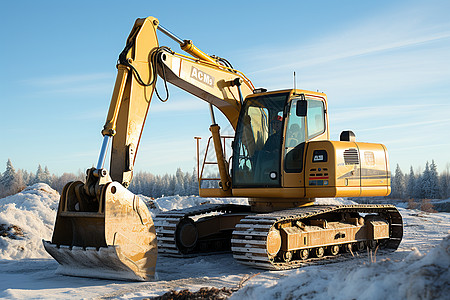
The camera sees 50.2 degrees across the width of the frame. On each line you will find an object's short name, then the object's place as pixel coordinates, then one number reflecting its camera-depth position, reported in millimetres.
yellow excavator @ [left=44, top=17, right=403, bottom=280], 7230
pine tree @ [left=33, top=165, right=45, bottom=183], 95750
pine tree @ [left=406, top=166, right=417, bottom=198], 92425
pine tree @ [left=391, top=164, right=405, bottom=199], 101125
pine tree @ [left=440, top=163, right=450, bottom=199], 101075
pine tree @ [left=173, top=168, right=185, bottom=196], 94312
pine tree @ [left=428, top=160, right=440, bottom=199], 80500
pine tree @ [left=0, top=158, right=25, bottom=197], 69188
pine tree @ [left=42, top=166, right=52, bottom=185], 96500
